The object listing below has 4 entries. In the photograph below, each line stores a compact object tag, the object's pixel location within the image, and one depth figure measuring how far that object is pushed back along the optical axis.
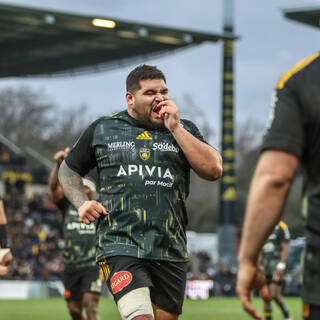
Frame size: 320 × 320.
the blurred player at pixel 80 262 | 23.36
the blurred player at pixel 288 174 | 7.28
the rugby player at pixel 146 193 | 12.49
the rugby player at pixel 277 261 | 33.53
